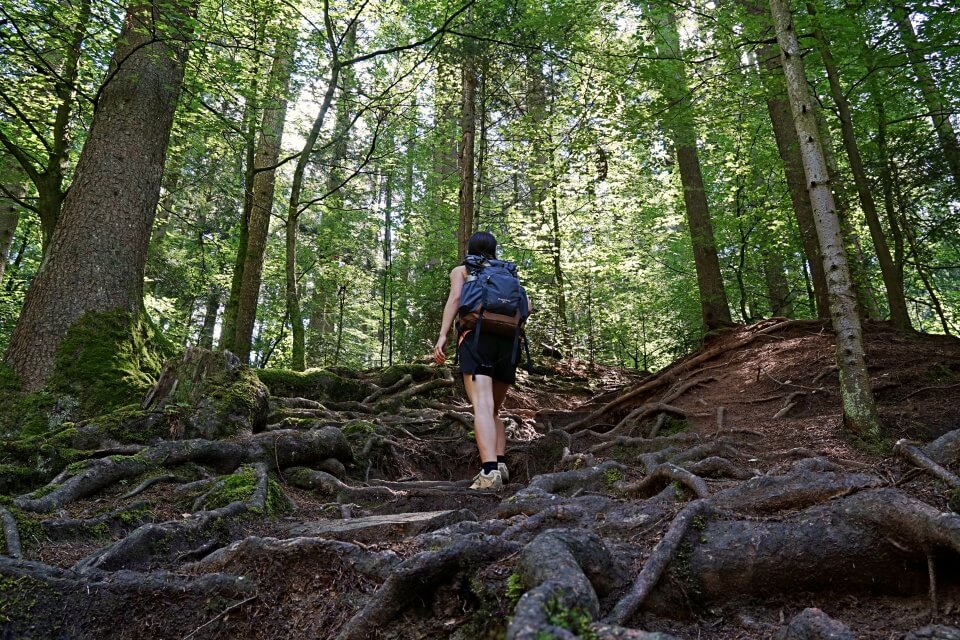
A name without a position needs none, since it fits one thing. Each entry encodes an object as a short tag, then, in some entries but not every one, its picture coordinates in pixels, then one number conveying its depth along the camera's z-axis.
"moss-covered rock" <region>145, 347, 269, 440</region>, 5.57
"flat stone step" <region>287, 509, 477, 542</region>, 3.22
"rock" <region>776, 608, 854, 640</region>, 1.70
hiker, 5.54
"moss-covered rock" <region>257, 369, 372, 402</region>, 9.04
